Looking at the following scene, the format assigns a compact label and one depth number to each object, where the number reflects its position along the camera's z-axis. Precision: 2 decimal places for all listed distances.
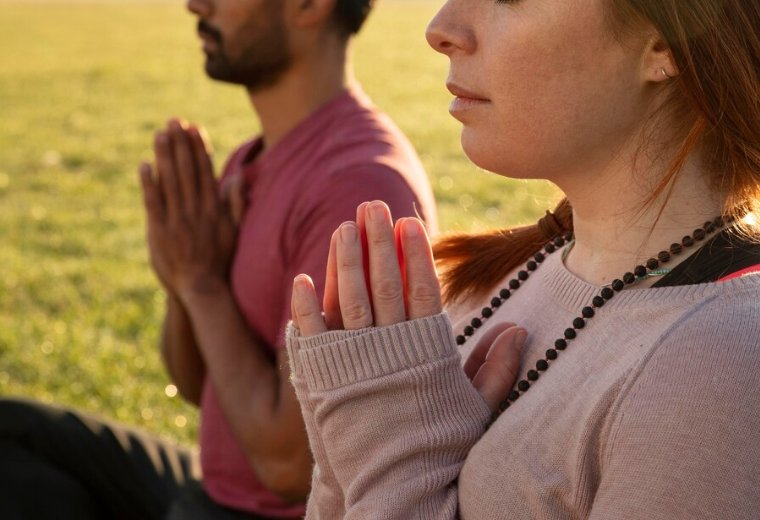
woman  0.75
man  1.15
